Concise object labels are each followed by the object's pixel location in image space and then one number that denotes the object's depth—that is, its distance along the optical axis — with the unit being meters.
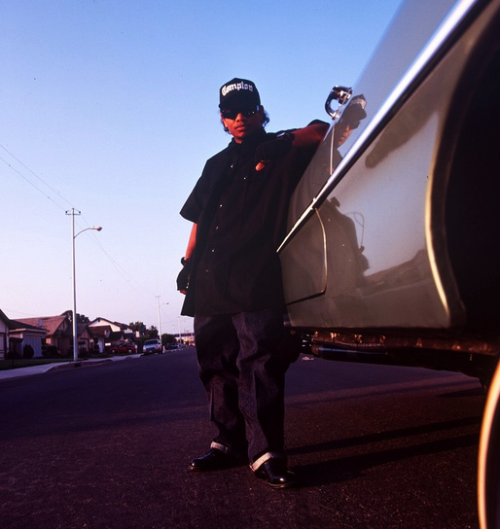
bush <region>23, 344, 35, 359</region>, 48.66
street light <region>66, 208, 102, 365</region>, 35.20
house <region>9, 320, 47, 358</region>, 57.09
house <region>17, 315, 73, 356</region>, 74.38
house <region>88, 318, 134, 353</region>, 92.59
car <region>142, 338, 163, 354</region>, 57.53
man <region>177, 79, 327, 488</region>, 2.75
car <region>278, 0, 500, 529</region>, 1.22
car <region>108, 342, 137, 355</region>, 70.19
